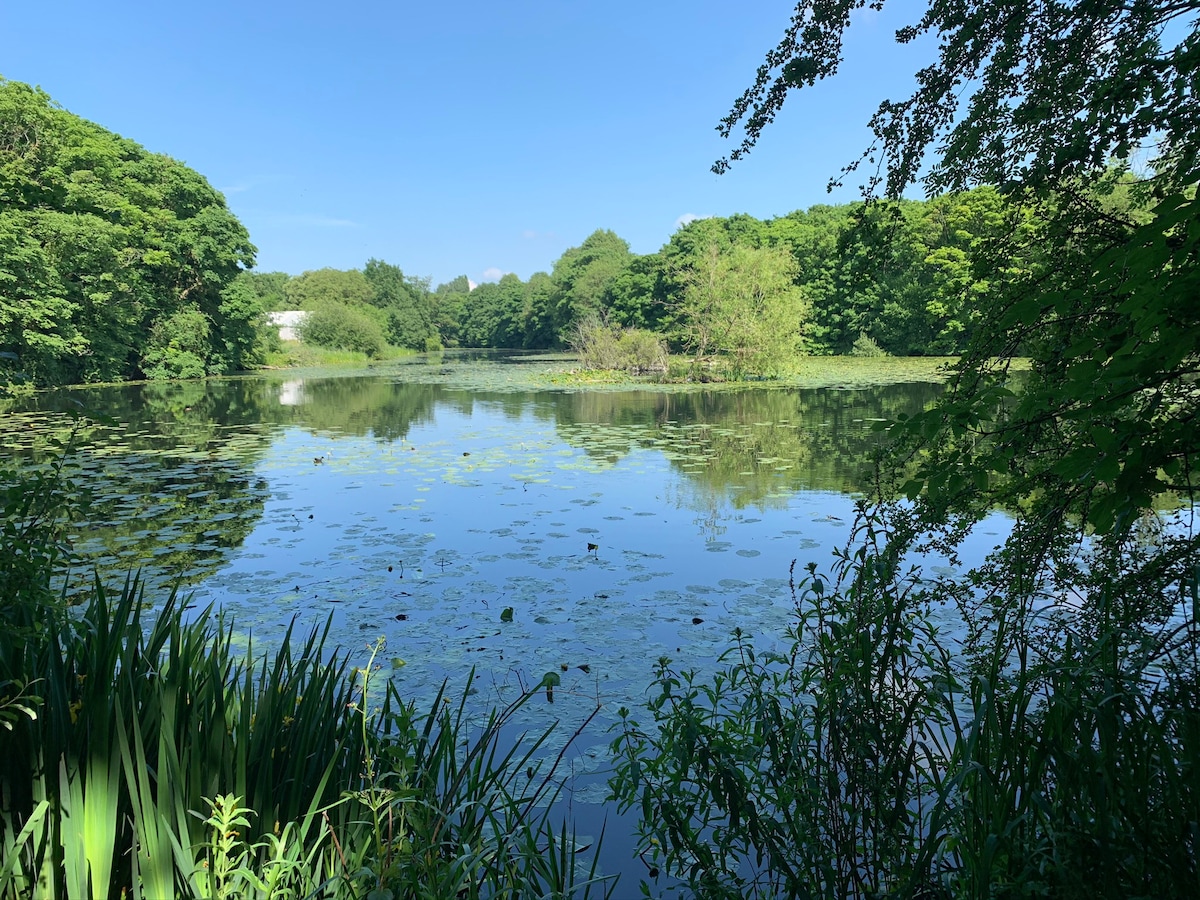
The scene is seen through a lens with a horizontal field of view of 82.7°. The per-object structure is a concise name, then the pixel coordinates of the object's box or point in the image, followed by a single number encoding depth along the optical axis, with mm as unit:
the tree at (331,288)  65750
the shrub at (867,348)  37531
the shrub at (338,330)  47750
